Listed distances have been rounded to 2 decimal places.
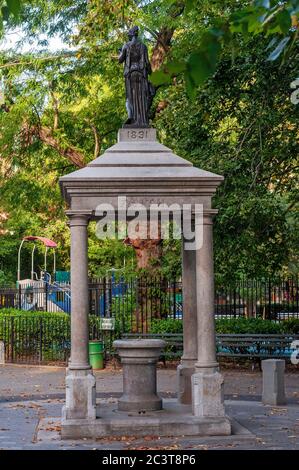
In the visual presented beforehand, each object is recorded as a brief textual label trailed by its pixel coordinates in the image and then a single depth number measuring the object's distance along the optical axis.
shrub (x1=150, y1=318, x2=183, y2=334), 22.08
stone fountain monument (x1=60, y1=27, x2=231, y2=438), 11.53
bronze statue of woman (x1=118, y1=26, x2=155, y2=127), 13.03
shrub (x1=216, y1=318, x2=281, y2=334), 22.02
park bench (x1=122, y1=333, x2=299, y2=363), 20.12
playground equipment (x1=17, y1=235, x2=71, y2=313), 30.21
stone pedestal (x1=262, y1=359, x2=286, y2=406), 14.38
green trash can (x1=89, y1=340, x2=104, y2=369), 21.25
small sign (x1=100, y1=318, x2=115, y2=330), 22.28
